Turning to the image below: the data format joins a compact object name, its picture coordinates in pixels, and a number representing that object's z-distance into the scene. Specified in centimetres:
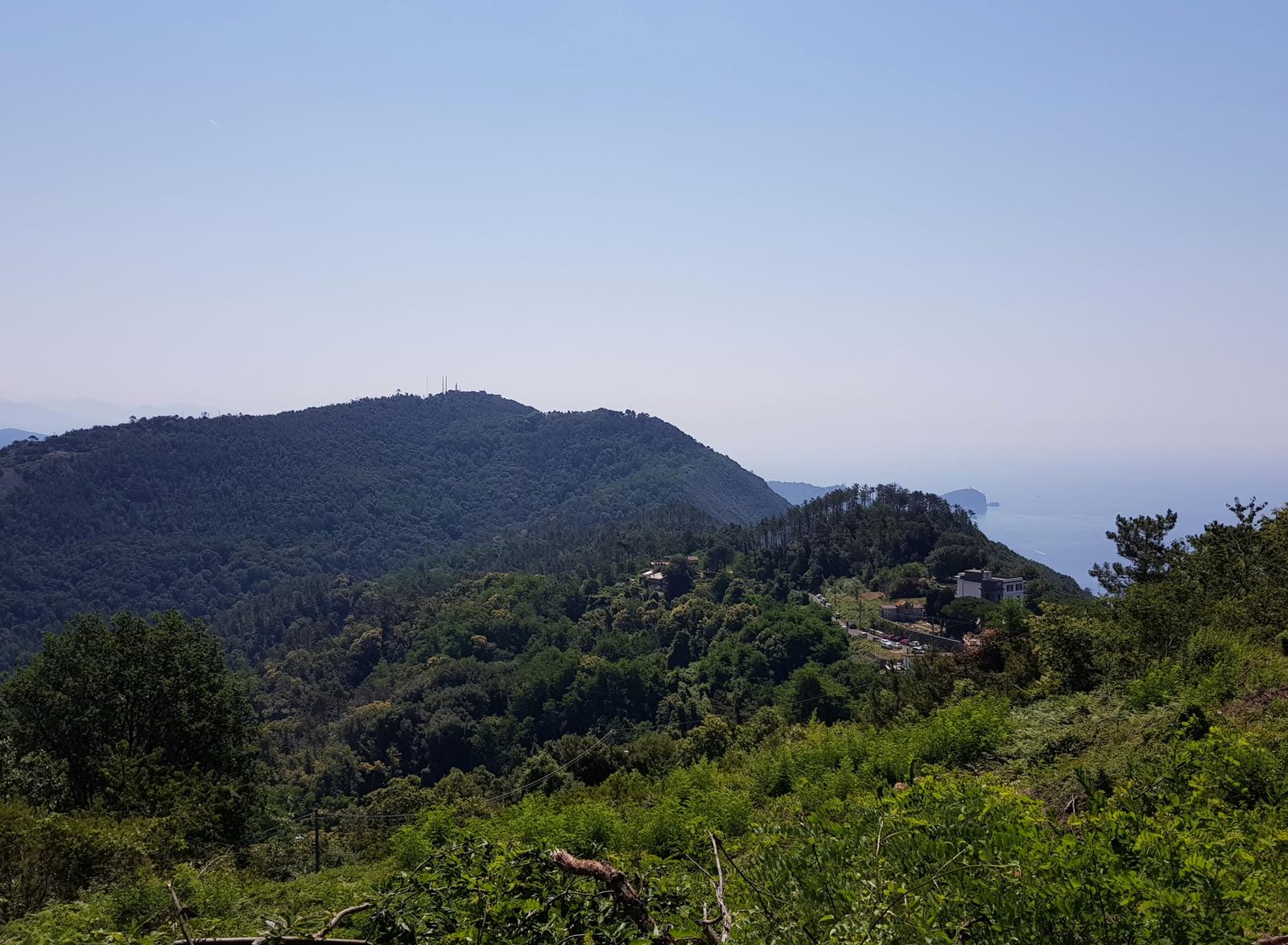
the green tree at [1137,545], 2627
